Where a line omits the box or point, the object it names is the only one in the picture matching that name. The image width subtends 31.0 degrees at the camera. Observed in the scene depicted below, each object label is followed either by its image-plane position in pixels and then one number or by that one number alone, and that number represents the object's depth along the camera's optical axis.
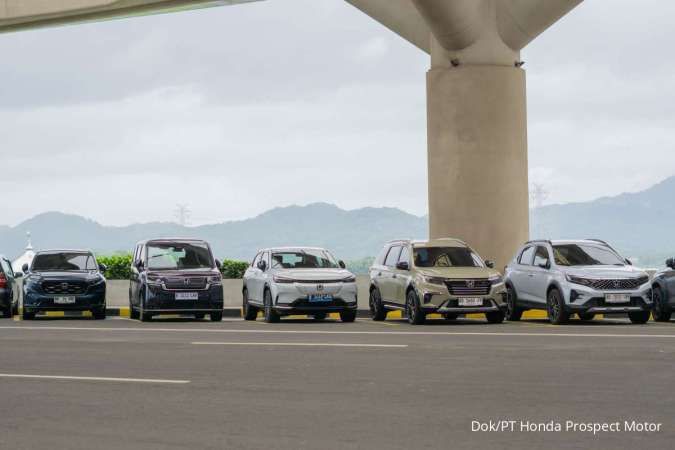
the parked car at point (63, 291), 27.03
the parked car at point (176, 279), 25.28
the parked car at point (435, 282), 22.70
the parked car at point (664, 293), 23.64
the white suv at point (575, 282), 22.22
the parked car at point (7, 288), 28.25
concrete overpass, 27.95
